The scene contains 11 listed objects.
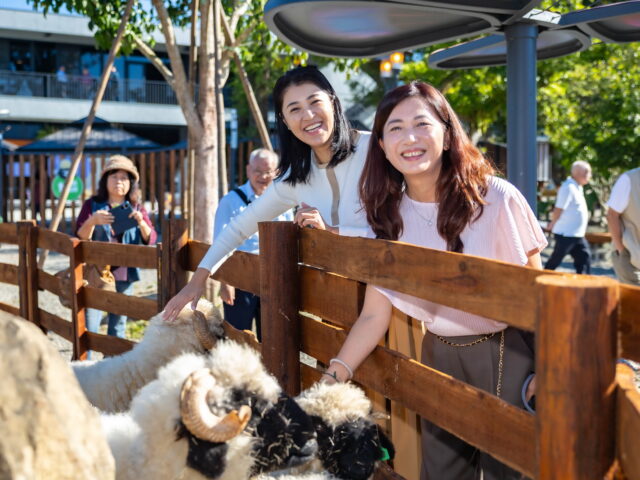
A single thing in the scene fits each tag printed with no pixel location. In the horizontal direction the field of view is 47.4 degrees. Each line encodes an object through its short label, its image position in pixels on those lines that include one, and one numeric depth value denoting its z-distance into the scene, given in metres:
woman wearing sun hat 5.54
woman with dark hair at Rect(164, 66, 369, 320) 2.98
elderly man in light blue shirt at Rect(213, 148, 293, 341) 5.09
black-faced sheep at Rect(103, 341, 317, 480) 1.74
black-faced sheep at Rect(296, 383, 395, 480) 1.94
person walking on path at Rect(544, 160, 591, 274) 9.52
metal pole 4.59
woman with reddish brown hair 2.33
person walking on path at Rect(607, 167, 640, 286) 5.45
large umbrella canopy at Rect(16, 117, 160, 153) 19.67
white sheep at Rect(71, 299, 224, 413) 3.30
